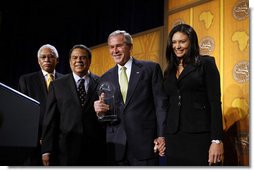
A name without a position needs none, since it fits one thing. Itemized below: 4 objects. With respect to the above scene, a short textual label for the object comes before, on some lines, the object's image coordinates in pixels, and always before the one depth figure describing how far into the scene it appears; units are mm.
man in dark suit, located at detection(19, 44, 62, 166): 1794
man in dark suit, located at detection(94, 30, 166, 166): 1665
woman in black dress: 1603
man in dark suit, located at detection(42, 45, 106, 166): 1738
